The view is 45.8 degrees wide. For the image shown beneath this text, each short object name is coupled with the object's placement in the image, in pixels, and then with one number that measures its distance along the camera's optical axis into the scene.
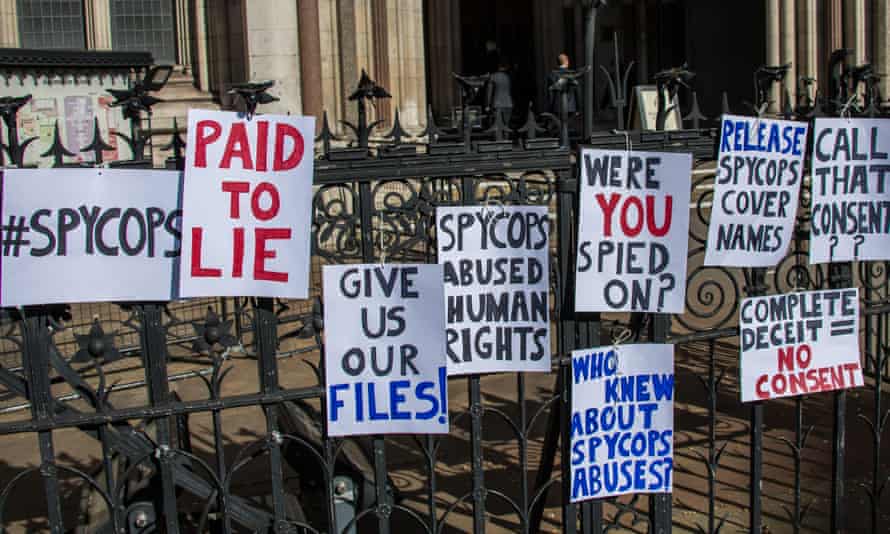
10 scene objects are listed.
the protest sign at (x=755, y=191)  4.82
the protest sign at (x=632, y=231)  4.55
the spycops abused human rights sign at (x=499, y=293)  4.41
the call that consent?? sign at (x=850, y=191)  5.11
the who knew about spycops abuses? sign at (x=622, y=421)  4.64
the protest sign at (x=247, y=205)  4.02
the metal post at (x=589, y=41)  4.51
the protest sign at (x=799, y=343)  4.98
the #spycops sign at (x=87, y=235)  3.88
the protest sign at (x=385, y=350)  4.25
